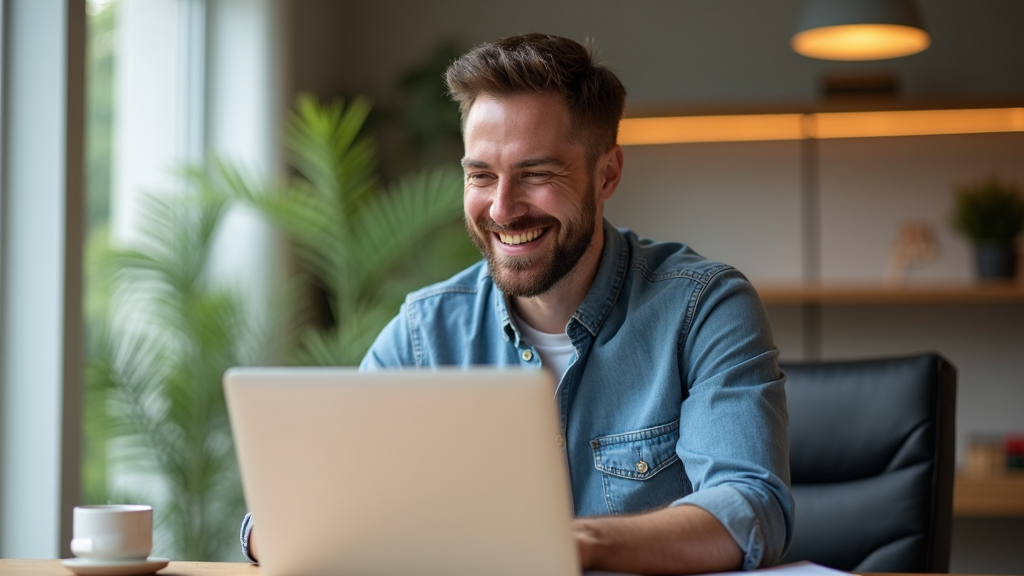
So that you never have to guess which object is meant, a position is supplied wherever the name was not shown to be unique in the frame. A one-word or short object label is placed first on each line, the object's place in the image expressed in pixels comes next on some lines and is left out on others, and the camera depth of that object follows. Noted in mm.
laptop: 930
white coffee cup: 1170
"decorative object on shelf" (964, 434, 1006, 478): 3770
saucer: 1164
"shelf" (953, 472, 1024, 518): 3605
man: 1406
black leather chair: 1674
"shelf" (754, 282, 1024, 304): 3791
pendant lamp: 2869
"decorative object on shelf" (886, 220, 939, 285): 4043
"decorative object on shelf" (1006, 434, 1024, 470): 3746
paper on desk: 1064
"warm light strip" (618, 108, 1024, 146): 4023
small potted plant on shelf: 3824
